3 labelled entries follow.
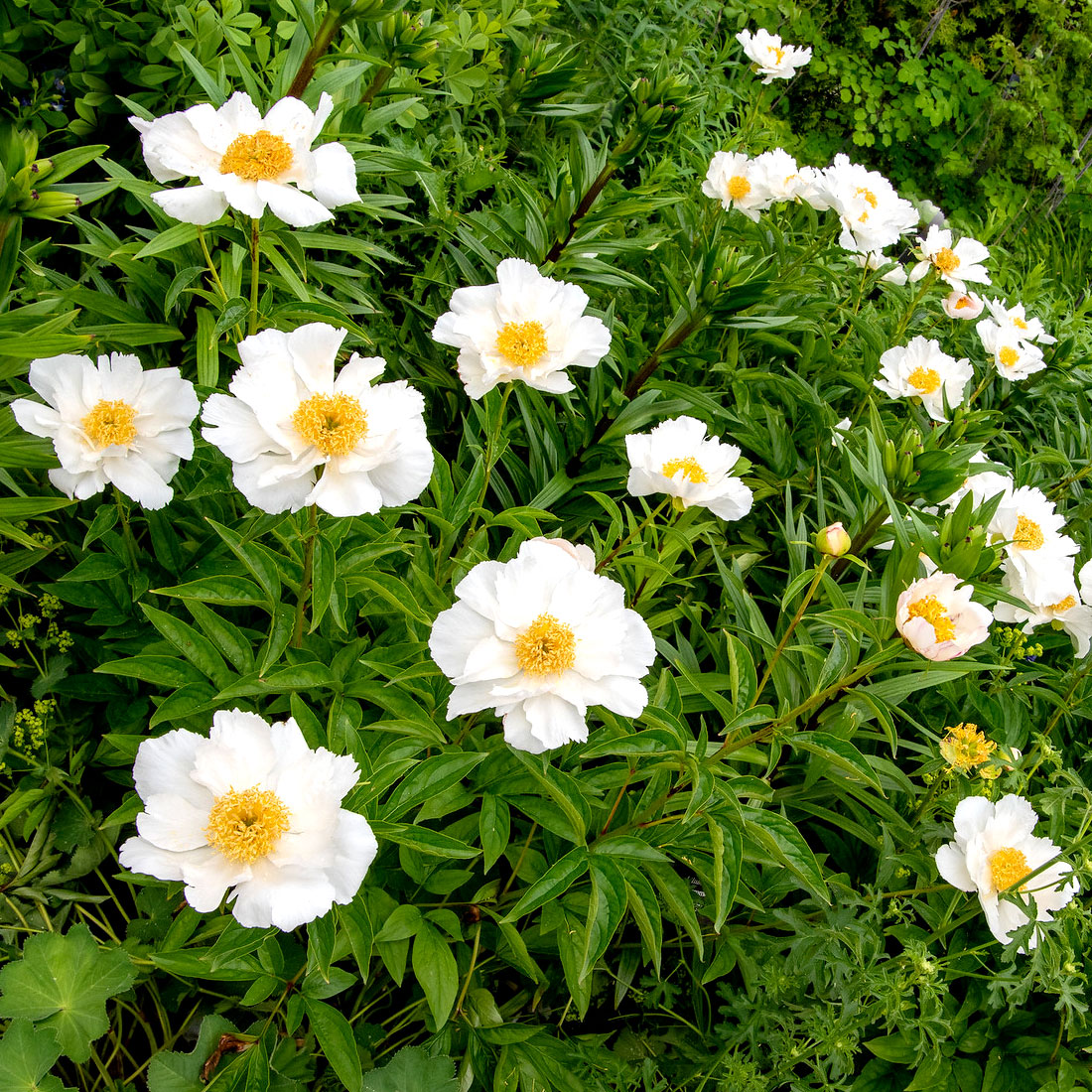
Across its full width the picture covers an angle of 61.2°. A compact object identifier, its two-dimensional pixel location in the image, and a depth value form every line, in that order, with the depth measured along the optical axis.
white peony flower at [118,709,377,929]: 1.17
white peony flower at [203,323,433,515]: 1.35
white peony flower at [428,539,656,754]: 1.32
